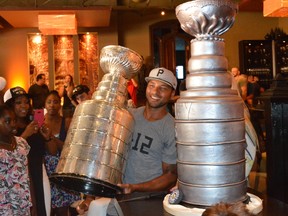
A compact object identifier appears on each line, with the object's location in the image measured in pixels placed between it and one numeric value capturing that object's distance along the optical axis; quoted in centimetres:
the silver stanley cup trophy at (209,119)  132
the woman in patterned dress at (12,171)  245
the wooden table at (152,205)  136
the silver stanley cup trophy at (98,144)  155
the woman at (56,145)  304
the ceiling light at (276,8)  545
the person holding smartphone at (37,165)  280
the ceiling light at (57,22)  732
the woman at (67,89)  612
